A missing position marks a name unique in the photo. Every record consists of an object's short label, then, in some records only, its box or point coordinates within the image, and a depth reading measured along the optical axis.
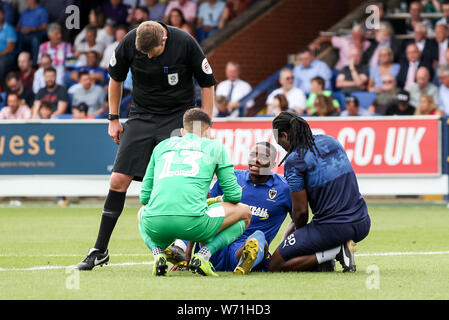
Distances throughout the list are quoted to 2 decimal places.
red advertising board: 17.20
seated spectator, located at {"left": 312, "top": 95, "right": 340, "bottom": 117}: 18.02
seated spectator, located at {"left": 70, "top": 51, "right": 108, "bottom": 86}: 21.83
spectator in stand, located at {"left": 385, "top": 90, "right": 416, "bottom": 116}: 17.89
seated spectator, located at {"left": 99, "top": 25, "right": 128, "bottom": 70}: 22.62
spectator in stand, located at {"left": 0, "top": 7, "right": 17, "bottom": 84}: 23.80
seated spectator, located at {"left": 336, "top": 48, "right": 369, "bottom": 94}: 19.83
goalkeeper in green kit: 7.94
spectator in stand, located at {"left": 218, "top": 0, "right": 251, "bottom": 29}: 24.16
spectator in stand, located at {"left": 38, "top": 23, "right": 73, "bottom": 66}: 23.08
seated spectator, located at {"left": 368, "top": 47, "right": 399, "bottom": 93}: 19.55
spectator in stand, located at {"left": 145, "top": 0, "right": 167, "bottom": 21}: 23.86
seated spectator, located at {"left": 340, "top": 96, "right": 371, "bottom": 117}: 18.08
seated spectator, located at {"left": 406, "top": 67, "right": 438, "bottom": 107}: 18.59
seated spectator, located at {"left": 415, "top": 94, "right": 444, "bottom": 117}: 17.72
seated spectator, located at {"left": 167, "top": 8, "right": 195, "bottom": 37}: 21.94
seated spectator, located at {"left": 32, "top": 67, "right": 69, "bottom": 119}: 20.78
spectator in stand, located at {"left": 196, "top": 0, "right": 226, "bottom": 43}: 23.84
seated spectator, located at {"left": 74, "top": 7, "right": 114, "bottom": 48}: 23.28
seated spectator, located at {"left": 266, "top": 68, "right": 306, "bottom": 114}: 19.27
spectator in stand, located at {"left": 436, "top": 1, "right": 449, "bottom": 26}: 20.41
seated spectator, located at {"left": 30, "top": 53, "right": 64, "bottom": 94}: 22.05
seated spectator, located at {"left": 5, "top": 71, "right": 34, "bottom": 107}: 22.06
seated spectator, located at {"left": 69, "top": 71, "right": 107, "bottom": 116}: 20.81
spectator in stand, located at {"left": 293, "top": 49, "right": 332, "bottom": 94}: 20.55
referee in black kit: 8.91
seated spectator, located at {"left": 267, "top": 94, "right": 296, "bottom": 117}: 18.47
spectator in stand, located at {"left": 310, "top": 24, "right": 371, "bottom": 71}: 20.63
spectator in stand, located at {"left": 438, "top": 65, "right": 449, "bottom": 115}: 18.38
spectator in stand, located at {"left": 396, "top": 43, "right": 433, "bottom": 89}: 19.38
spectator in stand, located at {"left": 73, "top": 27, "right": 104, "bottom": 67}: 23.16
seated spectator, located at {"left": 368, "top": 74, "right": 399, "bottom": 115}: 18.61
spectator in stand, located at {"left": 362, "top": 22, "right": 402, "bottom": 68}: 20.28
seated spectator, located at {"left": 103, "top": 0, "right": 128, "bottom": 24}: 24.28
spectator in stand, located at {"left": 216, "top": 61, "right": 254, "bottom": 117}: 20.50
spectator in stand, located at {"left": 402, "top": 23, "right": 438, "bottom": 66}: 19.53
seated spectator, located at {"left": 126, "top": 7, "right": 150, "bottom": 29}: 23.66
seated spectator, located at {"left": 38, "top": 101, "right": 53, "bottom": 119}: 19.80
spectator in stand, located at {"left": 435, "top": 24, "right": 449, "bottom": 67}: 19.64
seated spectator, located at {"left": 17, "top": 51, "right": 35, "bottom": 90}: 22.83
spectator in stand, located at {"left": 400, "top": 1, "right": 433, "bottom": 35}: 21.00
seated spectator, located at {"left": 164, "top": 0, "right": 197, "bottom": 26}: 23.55
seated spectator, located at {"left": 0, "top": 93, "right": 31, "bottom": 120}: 20.59
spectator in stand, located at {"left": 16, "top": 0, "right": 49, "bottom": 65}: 23.98
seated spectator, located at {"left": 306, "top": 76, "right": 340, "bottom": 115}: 18.94
